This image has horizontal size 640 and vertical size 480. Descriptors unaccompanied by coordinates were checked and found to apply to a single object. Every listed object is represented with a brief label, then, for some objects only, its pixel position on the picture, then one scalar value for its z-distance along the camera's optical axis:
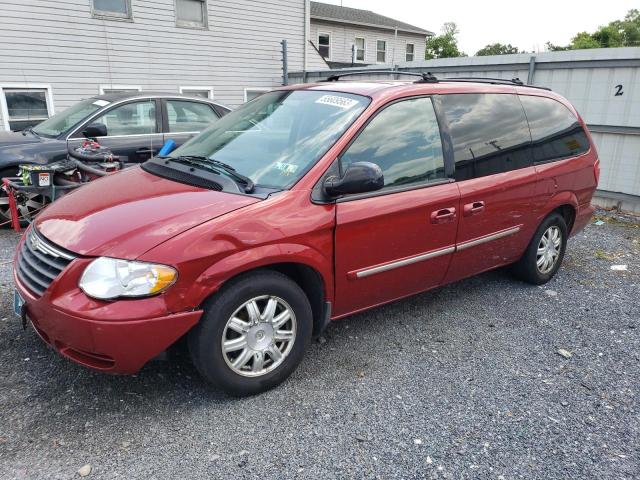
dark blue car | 5.95
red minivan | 2.43
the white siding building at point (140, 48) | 9.93
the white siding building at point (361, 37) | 27.11
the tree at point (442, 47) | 52.42
